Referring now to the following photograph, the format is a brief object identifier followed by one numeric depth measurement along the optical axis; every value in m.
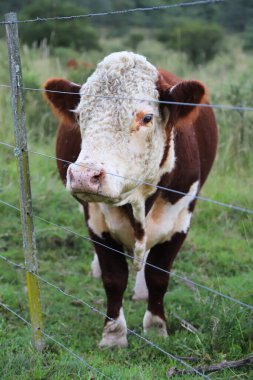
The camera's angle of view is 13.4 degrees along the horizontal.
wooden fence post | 5.23
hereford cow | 5.22
